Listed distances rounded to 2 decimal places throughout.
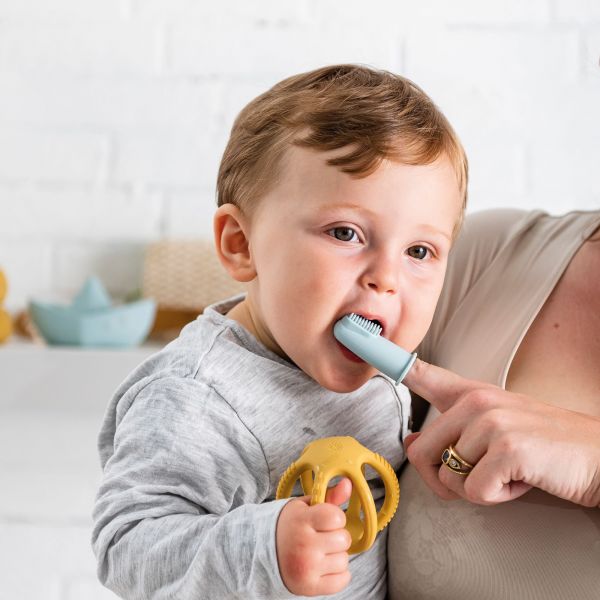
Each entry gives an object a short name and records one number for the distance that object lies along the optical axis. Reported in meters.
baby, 0.67
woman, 0.73
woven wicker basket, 1.59
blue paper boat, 1.51
